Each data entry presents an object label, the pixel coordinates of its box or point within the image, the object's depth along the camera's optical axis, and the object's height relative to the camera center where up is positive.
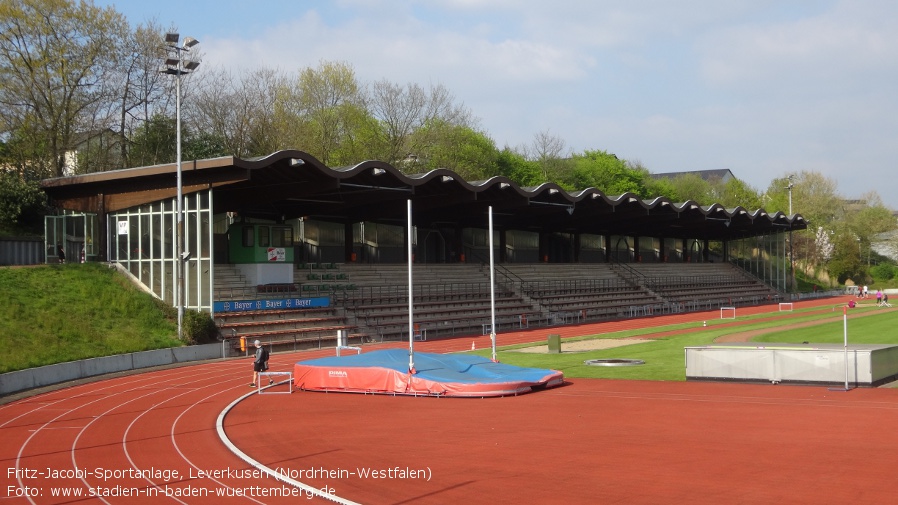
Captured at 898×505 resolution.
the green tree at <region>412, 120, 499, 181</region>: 78.25 +11.85
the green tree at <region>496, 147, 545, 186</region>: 93.19 +11.89
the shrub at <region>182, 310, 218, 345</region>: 35.03 -2.09
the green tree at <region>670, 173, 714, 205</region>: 122.00 +11.68
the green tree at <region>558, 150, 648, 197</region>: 107.94 +12.56
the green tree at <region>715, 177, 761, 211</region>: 117.44 +10.27
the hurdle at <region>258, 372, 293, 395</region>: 24.46 -3.34
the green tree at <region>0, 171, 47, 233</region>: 44.66 +4.29
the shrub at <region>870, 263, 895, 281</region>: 98.44 -1.21
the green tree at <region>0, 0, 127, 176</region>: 48.31 +12.83
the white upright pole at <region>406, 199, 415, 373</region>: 22.73 -2.16
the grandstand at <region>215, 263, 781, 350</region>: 40.72 -1.81
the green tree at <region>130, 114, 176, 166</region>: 57.84 +9.64
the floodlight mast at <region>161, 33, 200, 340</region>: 31.58 +8.31
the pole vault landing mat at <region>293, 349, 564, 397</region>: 22.22 -2.87
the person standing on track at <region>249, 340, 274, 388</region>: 24.58 -2.45
